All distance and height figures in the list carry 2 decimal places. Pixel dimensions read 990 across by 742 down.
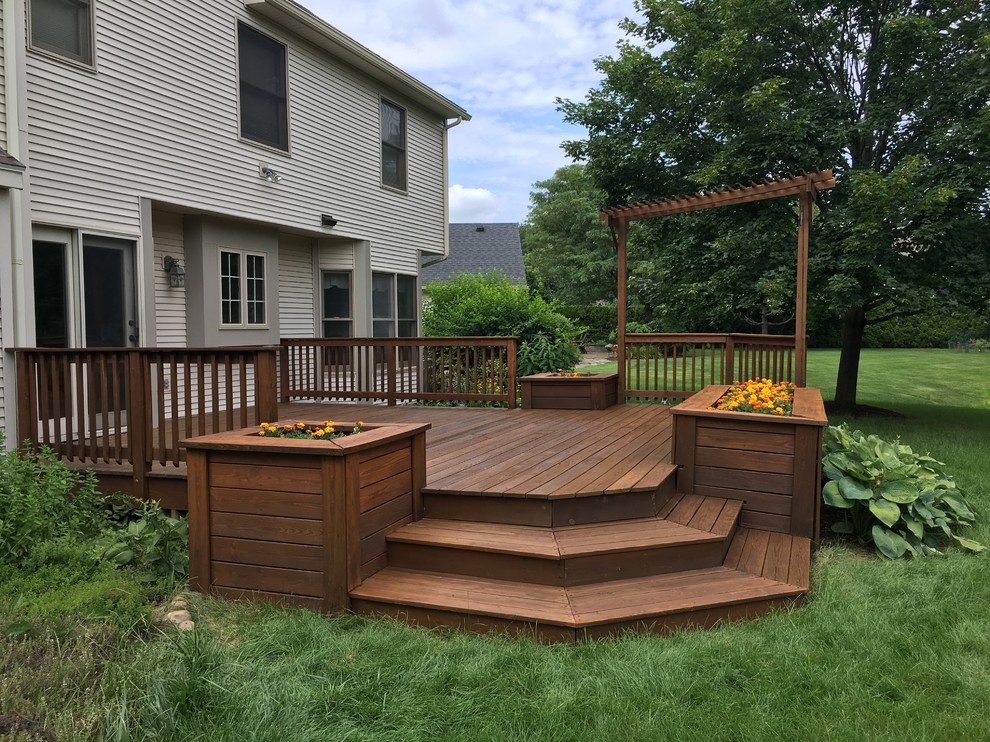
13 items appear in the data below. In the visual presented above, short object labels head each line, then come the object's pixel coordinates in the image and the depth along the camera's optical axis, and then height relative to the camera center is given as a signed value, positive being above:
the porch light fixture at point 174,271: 7.19 +0.67
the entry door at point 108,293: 5.91 +0.37
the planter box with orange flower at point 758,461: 3.83 -0.72
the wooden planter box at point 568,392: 7.40 -0.60
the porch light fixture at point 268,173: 7.97 +1.90
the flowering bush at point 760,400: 4.25 -0.41
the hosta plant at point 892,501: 3.80 -0.94
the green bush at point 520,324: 10.76 +0.20
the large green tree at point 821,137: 7.07 +2.33
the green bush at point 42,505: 3.33 -0.90
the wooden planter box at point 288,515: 2.97 -0.80
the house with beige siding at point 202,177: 5.45 +1.65
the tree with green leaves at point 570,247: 29.34 +4.10
